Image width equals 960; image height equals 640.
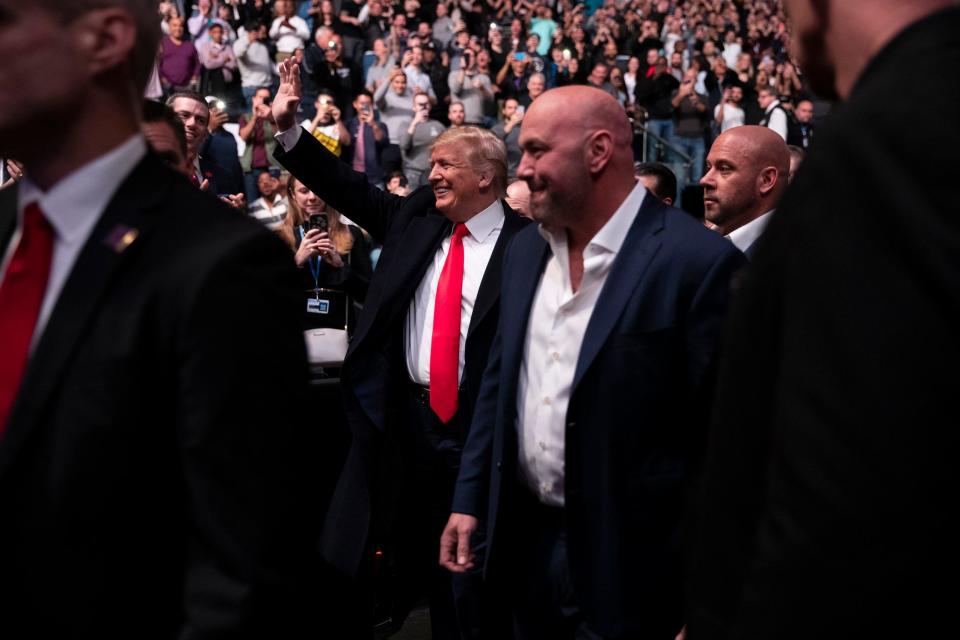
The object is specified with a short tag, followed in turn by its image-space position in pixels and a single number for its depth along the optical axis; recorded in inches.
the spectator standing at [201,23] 528.1
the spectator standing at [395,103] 509.7
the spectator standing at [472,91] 541.0
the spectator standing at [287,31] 552.1
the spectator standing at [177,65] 478.0
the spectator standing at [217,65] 510.9
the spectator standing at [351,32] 576.1
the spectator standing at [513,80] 579.2
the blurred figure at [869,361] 40.8
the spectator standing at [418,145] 484.4
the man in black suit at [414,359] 158.4
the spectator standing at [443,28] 647.1
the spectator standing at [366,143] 468.4
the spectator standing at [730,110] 553.9
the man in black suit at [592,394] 97.3
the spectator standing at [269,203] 287.1
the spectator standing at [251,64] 526.9
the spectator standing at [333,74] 519.2
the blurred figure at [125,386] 52.7
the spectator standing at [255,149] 429.7
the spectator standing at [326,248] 185.0
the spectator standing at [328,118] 412.8
